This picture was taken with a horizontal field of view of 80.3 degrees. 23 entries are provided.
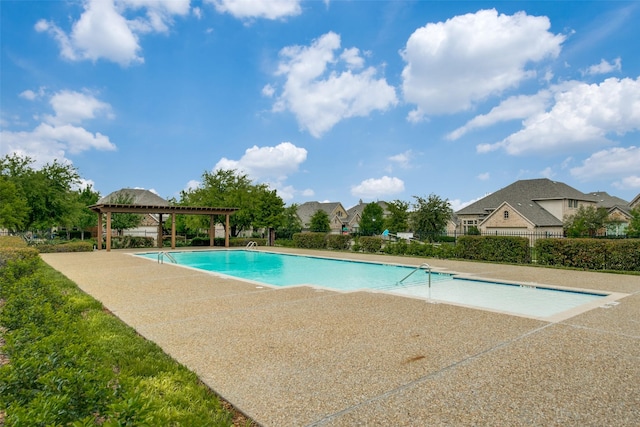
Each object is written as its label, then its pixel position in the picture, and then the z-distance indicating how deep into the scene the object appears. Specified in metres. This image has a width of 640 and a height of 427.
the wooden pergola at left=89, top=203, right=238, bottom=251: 22.88
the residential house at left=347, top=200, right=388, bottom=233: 63.95
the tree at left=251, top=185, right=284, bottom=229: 29.72
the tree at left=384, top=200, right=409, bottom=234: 41.50
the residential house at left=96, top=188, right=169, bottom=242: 49.54
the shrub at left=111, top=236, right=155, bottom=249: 25.89
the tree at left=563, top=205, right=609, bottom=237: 32.00
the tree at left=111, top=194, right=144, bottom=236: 35.38
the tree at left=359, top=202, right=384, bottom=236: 47.91
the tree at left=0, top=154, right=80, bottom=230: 25.00
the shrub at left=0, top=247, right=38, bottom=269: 9.78
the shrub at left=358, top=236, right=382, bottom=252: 21.19
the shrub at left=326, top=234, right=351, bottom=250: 23.19
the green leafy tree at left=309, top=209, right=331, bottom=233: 46.72
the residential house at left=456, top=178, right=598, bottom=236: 36.06
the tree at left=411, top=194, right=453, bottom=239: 26.59
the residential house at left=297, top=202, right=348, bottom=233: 66.12
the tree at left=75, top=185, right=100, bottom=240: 37.84
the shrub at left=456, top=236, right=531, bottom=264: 15.34
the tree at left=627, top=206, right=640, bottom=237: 29.12
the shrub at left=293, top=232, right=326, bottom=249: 24.44
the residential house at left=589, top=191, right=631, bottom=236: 33.31
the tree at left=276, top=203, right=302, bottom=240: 29.36
